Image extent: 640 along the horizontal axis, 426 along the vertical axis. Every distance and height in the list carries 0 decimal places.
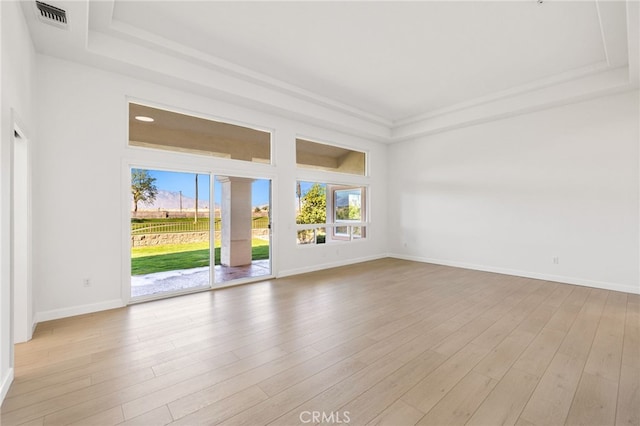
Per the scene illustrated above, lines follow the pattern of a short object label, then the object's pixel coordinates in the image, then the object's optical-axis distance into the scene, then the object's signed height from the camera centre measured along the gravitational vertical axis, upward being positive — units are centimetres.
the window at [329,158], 620 +131
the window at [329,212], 621 +2
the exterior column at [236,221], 515 -15
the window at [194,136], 416 +128
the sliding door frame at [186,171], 392 +45
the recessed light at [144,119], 413 +139
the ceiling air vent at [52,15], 266 +193
